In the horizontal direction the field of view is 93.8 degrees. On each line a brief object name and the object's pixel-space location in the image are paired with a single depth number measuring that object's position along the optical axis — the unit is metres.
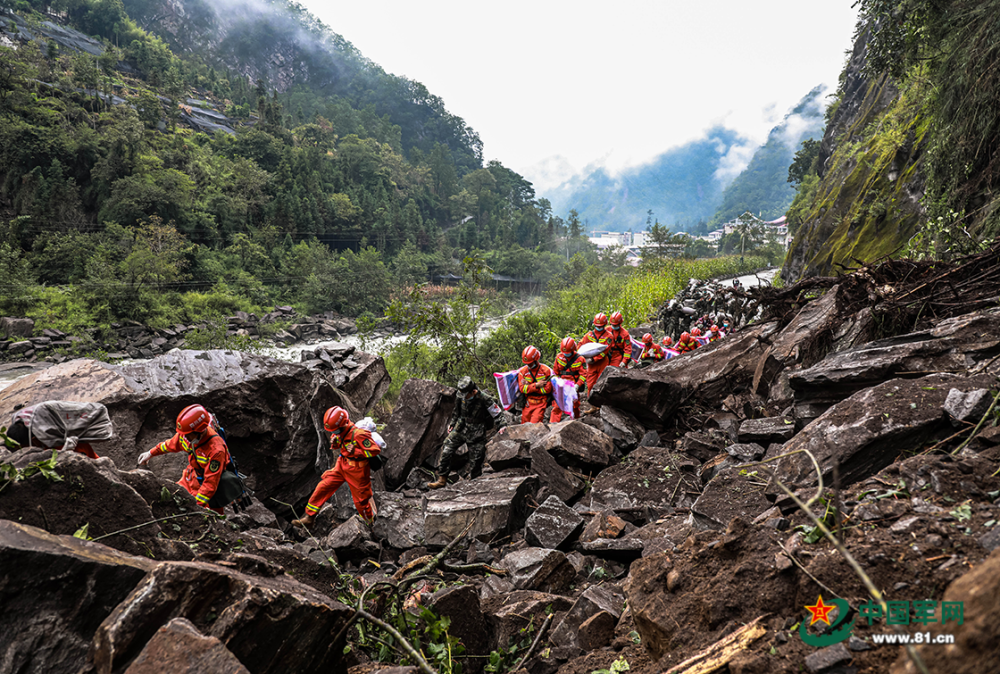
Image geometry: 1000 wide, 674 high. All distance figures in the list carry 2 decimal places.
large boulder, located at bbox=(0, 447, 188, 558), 2.34
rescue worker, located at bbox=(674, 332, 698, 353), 9.44
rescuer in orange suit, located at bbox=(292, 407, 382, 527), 5.76
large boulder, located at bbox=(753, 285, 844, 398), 5.06
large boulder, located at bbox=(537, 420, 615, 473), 5.30
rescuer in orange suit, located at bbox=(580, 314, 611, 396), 8.51
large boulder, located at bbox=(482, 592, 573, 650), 2.73
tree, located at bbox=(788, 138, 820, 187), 38.59
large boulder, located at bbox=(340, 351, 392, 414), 9.80
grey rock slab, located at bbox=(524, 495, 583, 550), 3.77
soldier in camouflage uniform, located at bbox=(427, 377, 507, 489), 6.89
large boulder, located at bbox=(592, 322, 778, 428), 5.84
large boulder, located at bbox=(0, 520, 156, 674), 1.90
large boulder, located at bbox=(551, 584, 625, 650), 2.43
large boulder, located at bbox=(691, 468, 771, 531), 3.06
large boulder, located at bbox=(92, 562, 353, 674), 1.79
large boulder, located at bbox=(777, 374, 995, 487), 2.83
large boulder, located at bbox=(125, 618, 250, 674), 1.63
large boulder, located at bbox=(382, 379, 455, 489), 7.42
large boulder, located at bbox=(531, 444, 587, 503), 5.01
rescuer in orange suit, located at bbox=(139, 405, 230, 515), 5.00
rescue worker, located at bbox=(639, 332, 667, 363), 9.76
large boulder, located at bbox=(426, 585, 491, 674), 2.62
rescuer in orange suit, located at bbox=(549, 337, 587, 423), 7.91
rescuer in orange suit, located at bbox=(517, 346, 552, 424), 7.86
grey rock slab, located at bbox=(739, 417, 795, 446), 4.19
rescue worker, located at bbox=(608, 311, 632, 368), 8.63
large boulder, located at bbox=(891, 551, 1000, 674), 0.96
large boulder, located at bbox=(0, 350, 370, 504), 6.09
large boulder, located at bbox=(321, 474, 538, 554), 4.56
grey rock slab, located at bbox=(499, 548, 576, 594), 3.23
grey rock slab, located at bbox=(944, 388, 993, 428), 2.56
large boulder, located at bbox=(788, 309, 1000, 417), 3.60
